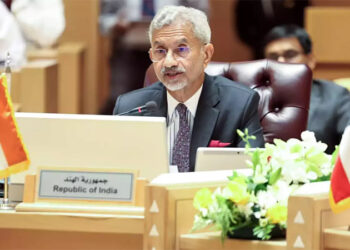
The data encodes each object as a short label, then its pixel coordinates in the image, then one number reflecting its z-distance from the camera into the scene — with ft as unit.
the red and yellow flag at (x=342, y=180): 15.87
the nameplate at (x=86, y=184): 17.97
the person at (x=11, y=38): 34.31
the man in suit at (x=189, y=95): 21.59
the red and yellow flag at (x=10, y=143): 18.42
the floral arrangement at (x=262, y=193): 16.46
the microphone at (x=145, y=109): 20.66
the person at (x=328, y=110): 28.53
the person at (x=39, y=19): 36.44
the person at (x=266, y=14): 45.77
